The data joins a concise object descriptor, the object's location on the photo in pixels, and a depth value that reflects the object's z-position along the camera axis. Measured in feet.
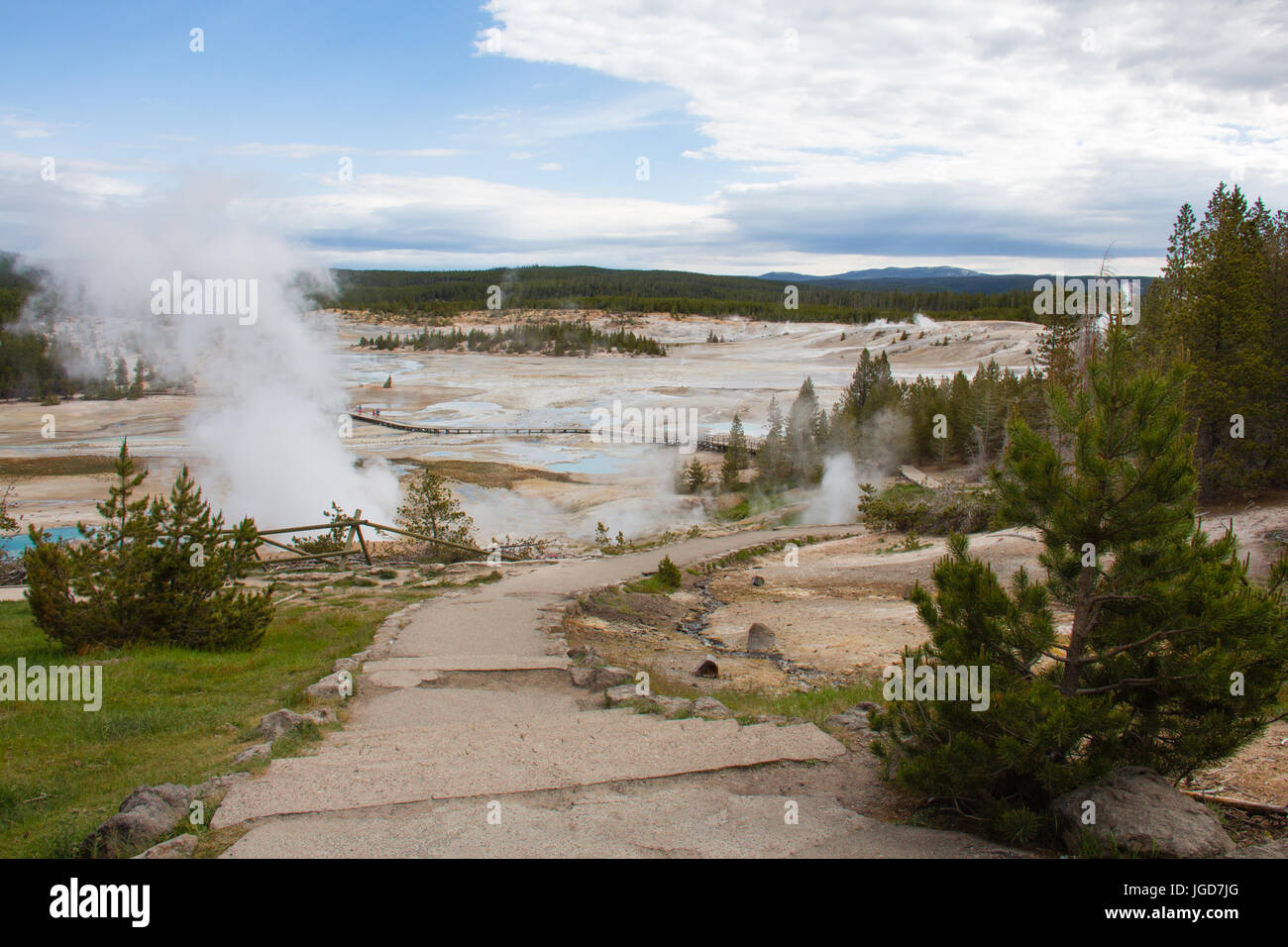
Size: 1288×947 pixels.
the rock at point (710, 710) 27.73
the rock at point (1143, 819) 15.58
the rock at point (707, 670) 40.18
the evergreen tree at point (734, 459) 137.08
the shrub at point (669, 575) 68.74
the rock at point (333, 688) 30.78
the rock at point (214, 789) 19.86
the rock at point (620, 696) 30.55
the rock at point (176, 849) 16.62
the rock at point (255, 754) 22.75
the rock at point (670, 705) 28.32
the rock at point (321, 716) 26.93
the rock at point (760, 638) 50.06
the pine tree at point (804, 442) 138.84
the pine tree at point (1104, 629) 17.07
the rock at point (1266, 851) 15.34
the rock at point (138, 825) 17.39
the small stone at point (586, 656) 38.17
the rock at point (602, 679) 33.78
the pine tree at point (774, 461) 138.10
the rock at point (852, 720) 26.32
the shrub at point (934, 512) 86.43
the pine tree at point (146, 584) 36.78
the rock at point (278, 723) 25.39
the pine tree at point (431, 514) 81.82
